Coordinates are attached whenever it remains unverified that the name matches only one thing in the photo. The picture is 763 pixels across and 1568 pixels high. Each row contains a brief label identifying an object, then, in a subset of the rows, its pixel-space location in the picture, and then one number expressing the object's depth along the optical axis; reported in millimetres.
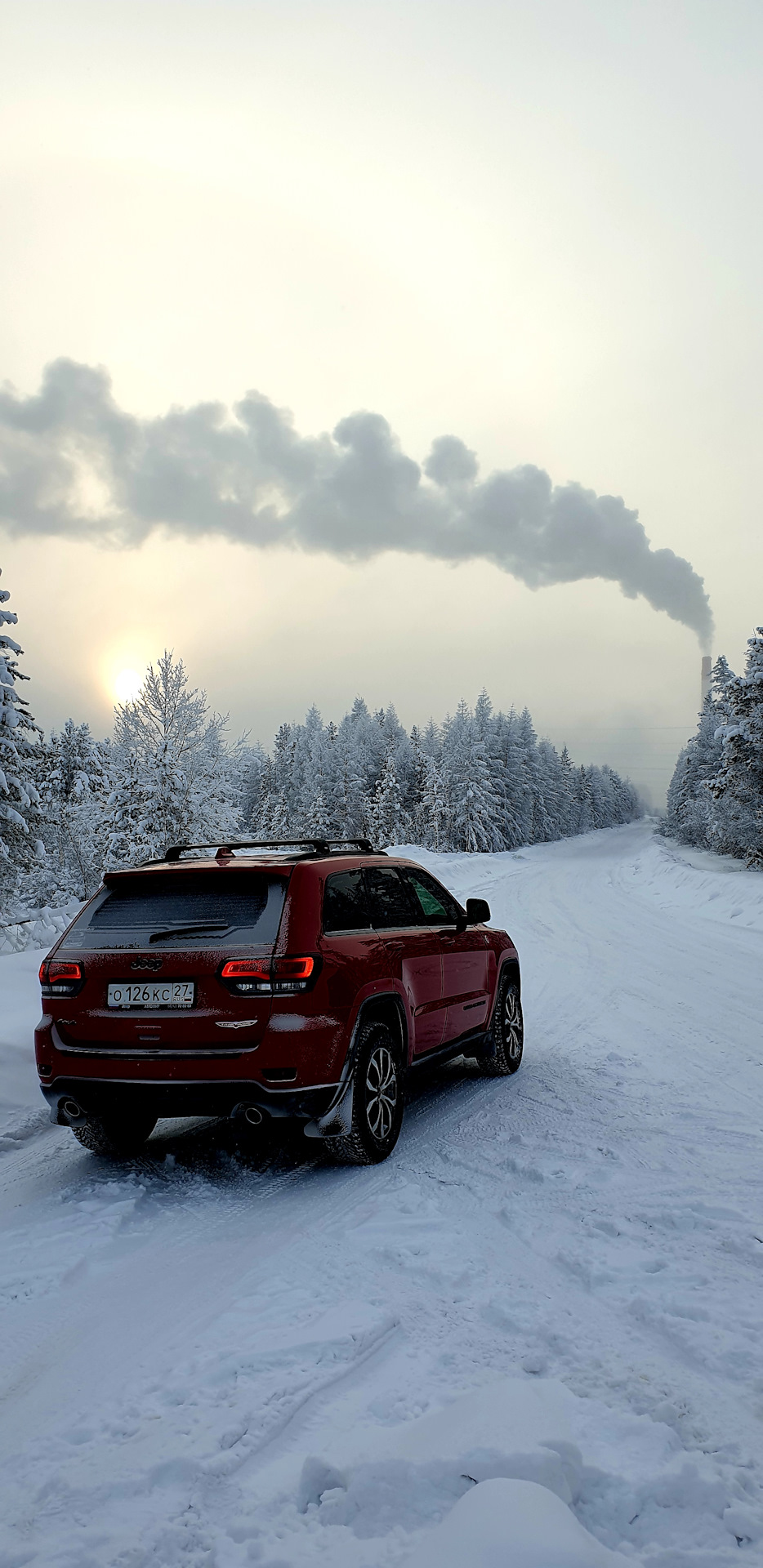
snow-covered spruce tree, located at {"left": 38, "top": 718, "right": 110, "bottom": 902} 39875
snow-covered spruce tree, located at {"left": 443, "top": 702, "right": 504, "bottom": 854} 67938
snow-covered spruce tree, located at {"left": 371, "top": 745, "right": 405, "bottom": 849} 74000
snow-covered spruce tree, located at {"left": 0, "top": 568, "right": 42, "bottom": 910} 16625
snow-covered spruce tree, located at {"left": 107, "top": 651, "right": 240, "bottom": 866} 27141
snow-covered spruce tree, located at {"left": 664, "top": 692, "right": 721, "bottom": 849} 58250
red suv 4391
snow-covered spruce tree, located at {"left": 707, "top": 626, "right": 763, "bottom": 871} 28484
